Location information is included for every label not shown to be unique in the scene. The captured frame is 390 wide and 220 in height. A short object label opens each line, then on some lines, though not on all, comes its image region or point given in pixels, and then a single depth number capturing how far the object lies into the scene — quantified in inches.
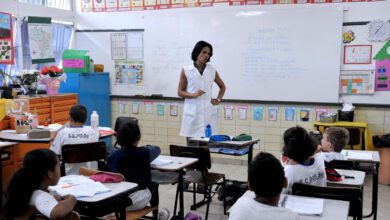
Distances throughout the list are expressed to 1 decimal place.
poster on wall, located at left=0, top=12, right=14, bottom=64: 213.5
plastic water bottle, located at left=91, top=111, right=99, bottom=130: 171.6
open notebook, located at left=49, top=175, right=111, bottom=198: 93.5
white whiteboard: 219.3
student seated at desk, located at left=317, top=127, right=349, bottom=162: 131.5
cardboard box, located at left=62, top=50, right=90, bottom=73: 247.6
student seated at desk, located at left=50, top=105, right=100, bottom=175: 144.0
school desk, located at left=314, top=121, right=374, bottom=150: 204.5
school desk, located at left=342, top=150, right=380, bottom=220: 133.3
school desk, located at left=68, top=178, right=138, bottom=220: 90.8
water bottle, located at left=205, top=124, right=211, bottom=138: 178.2
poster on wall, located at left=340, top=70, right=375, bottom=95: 213.1
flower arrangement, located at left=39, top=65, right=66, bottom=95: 215.8
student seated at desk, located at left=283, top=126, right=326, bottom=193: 100.0
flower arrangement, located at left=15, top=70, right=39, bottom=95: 213.0
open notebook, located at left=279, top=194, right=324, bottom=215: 83.8
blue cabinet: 246.4
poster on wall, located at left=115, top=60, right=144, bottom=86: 262.8
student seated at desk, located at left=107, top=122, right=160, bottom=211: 118.7
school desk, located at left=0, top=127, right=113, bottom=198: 156.4
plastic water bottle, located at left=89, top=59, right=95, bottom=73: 254.7
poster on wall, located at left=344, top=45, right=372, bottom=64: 211.9
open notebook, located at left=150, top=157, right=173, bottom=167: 129.4
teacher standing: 188.5
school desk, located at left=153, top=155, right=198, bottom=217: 125.4
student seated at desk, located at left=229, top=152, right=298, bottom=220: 71.0
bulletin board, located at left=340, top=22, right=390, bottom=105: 211.5
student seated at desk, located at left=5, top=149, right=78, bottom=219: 84.1
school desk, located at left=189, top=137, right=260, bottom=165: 157.3
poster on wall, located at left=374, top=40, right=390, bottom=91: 209.0
